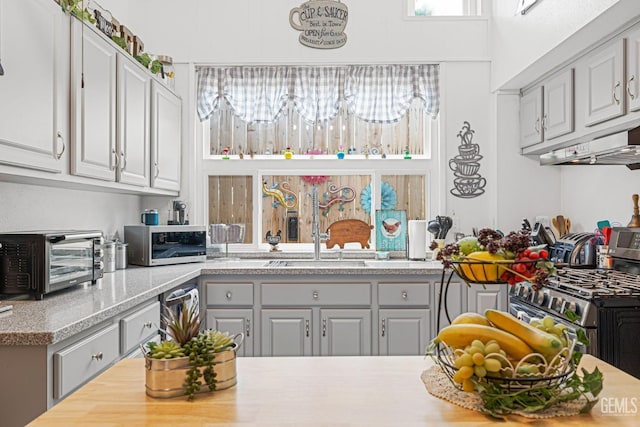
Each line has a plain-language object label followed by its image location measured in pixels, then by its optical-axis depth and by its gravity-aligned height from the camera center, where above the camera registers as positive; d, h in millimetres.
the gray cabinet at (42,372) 1600 -508
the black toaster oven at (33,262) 2010 -180
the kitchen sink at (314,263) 3473 -330
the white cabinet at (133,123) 2842 +560
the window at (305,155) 4055 +510
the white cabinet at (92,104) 2330 +555
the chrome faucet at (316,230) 3885 -94
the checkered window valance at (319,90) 4035 +1012
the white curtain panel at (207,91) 4035 +999
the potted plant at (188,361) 1153 -328
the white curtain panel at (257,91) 4039 +1001
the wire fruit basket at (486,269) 1098 -112
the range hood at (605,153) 2420 +343
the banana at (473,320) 1169 -234
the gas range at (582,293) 2207 -345
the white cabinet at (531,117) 3517 +720
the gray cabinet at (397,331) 3324 -737
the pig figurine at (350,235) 4086 -137
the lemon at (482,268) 1124 -110
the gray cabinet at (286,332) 3318 -743
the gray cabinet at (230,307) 3332 -584
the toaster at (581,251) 3178 -206
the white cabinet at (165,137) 3357 +565
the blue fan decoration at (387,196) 4152 +177
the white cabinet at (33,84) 1863 +529
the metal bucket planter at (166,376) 1152 -358
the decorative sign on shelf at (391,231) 4023 -104
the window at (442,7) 4098 +1699
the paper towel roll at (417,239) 3830 -159
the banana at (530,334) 1065 -249
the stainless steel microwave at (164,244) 3363 -178
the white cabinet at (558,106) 3068 +706
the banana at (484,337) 1083 -256
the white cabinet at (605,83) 2541 +707
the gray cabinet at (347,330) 3326 -731
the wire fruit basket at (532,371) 1039 -316
